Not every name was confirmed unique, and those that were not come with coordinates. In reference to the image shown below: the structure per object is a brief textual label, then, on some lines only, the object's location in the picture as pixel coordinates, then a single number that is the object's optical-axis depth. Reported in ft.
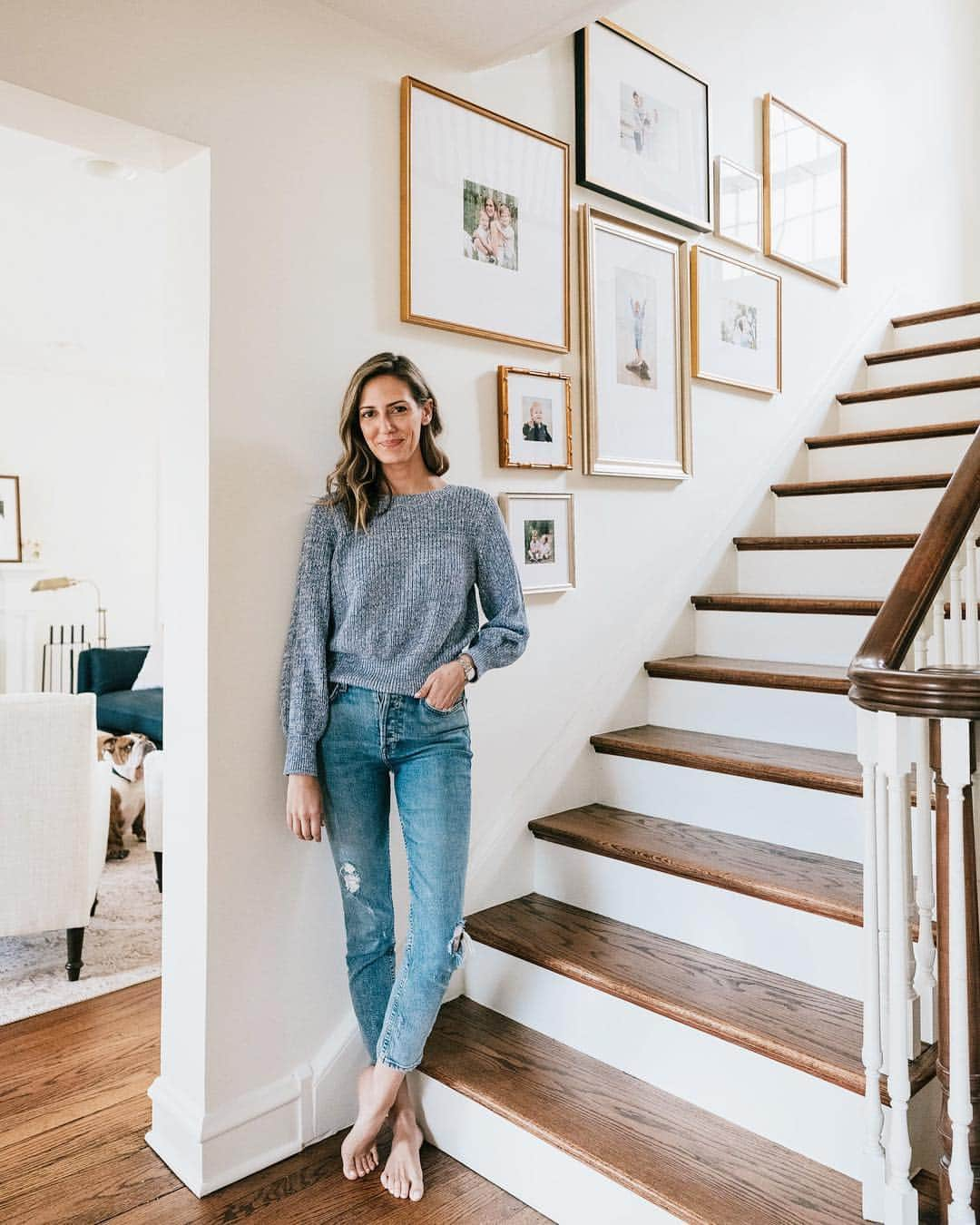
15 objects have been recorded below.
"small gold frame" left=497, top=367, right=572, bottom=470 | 7.69
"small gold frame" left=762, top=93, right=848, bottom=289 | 10.41
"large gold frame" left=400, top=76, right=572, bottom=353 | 7.00
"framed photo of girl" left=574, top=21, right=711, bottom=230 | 8.44
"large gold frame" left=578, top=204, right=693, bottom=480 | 8.41
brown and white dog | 13.16
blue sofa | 15.61
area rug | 8.94
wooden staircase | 5.39
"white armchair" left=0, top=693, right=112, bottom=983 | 8.98
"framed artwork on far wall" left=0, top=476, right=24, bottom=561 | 20.36
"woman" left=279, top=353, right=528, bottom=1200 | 6.15
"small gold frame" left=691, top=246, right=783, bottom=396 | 9.47
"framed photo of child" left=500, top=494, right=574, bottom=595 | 7.82
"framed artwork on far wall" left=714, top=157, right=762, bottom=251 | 9.83
